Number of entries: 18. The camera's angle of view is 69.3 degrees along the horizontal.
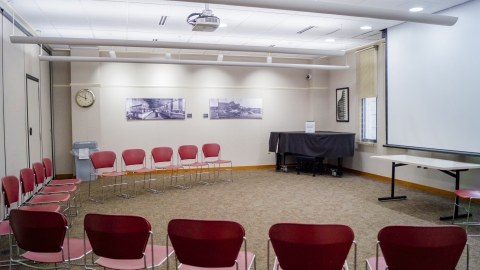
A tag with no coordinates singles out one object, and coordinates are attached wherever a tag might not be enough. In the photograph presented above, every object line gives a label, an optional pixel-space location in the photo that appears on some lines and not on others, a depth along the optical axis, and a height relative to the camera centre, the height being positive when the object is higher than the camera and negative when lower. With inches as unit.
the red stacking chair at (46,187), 207.8 -40.6
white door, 264.5 +1.3
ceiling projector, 201.3 +58.4
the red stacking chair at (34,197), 183.2 -40.3
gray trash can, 345.1 -37.5
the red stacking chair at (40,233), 104.1 -33.8
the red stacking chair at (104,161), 272.5 -31.5
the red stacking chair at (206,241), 94.6 -33.2
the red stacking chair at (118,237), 99.8 -33.8
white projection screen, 230.2 +26.2
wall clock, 353.1 +24.8
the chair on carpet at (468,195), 184.5 -40.5
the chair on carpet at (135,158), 296.7 -31.2
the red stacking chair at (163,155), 312.0 -30.4
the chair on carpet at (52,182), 227.6 -39.9
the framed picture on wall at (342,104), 389.1 +18.4
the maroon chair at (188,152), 333.7 -29.8
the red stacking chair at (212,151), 349.4 -29.9
